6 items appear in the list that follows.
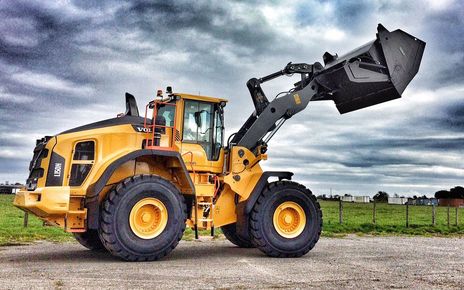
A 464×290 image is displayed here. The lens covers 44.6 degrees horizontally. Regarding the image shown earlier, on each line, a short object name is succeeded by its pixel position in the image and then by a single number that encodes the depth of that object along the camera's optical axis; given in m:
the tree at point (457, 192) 109.47
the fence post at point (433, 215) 29.82
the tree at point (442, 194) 110.31
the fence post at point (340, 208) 28.03
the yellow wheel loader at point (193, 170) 12.27
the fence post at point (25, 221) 21.33
